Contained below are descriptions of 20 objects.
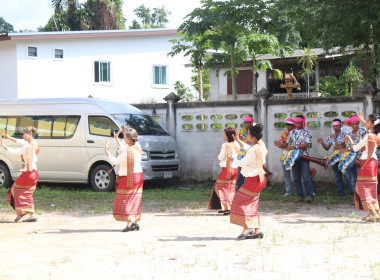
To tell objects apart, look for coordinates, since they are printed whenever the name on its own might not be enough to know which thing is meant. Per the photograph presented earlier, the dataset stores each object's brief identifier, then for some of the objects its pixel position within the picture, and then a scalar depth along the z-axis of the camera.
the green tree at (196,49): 17.36
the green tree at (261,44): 17.98
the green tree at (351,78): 20.39
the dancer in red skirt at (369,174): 9.28
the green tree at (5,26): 63.10
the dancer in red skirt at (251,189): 8.06
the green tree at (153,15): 55.34
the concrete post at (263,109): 14.21
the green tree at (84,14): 37.38
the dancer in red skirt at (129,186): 8.71
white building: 24.81
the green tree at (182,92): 29.23
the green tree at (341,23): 11.41
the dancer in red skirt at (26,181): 9.82
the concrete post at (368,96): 12.89
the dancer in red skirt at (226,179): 10.18
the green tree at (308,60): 22.97
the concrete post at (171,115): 15.53
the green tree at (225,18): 15.56
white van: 13.96
